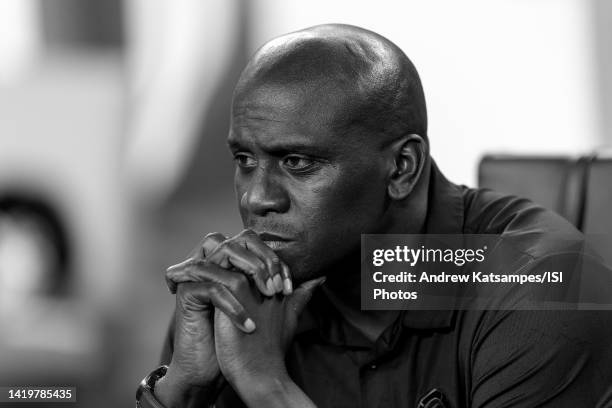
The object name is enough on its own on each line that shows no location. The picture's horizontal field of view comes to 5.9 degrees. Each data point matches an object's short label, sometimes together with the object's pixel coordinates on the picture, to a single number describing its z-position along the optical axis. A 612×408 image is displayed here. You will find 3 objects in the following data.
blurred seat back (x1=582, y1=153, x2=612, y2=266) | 5.35
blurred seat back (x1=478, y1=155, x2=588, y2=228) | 5.39
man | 5.14
